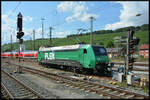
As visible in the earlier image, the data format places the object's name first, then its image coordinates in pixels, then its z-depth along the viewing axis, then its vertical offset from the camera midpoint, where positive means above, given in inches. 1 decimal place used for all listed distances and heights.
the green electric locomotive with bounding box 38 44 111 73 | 597.6 -30.2
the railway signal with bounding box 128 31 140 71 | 459.8 +10.0
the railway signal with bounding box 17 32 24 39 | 663.8 +58.4
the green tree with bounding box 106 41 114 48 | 3754.4 +125.7
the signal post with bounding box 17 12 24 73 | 644.7 +86.4
